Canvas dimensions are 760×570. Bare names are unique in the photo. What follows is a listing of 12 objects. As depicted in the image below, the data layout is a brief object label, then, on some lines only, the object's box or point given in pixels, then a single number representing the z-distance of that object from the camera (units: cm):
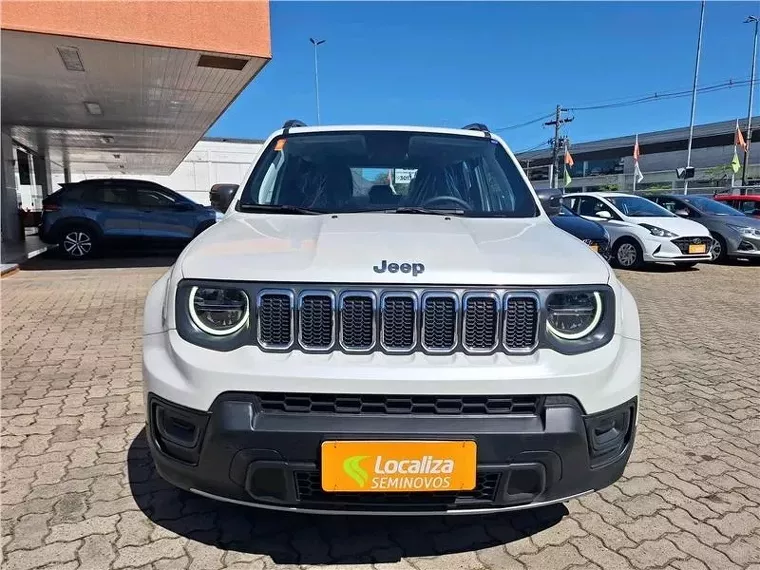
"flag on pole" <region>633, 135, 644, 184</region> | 3992
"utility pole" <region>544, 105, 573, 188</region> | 4459
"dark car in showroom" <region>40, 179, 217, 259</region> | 1141
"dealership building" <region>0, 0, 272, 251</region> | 693
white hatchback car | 1065
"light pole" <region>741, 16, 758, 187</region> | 3274
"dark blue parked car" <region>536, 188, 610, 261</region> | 1005
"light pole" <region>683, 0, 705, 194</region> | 3389
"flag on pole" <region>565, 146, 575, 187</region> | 4115
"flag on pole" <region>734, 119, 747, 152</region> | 3192
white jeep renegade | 179
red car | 1437
